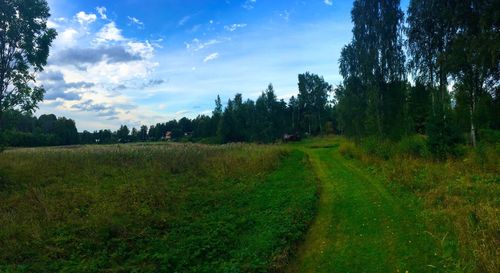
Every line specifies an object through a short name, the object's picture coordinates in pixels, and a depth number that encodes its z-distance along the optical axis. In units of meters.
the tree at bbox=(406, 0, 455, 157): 18.53
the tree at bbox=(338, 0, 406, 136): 27.62
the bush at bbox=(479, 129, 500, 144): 20.94
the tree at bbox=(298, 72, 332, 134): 70.94
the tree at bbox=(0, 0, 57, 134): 14.68
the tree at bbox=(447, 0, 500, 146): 17.55
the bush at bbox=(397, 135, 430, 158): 20.70
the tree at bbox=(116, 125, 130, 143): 119.68
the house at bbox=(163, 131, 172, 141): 116.01
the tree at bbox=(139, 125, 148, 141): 128.09
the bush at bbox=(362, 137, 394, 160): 21.87
